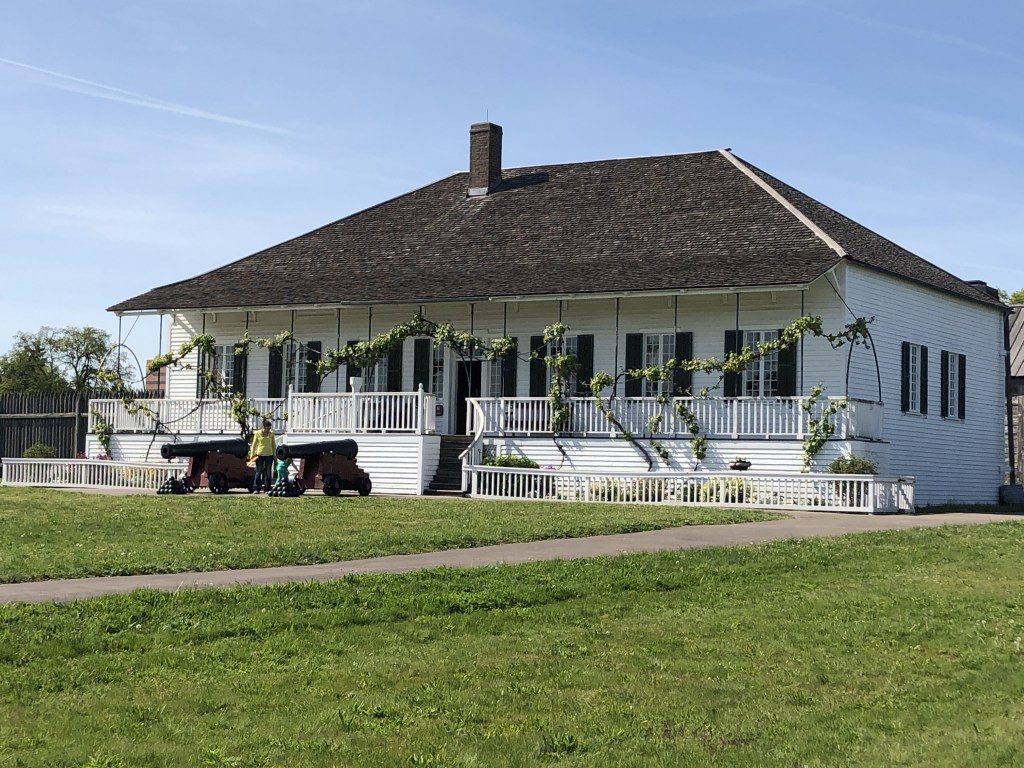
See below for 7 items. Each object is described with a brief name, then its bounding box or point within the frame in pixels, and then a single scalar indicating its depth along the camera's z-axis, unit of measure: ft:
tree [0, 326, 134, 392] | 227.40
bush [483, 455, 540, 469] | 104.27
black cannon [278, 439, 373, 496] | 95.76
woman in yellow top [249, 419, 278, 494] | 97.25
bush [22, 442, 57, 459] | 128.57
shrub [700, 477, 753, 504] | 92.68
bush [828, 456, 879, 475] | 95.04
